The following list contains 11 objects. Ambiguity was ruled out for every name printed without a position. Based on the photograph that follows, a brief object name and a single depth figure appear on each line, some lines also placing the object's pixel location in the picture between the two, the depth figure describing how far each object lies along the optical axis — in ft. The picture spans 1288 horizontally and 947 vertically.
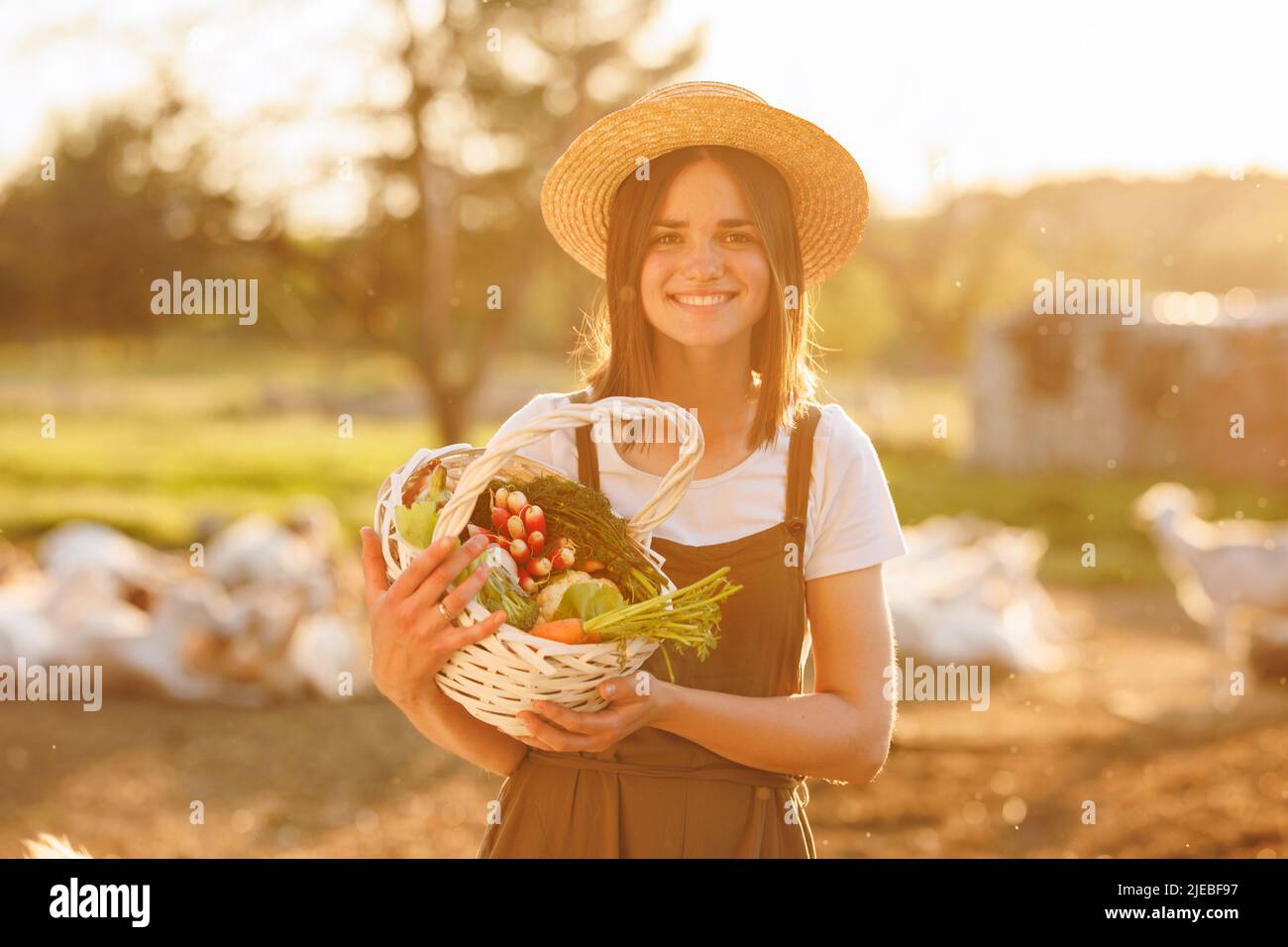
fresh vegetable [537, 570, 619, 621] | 6.51
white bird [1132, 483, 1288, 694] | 26.71
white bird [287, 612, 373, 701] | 24.93
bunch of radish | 6.70
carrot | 6.18
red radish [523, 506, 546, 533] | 6.72
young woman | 7.02
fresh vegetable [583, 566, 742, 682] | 6.15
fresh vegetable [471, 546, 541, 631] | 6.38
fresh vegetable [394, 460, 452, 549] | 6.48
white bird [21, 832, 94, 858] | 7.70
